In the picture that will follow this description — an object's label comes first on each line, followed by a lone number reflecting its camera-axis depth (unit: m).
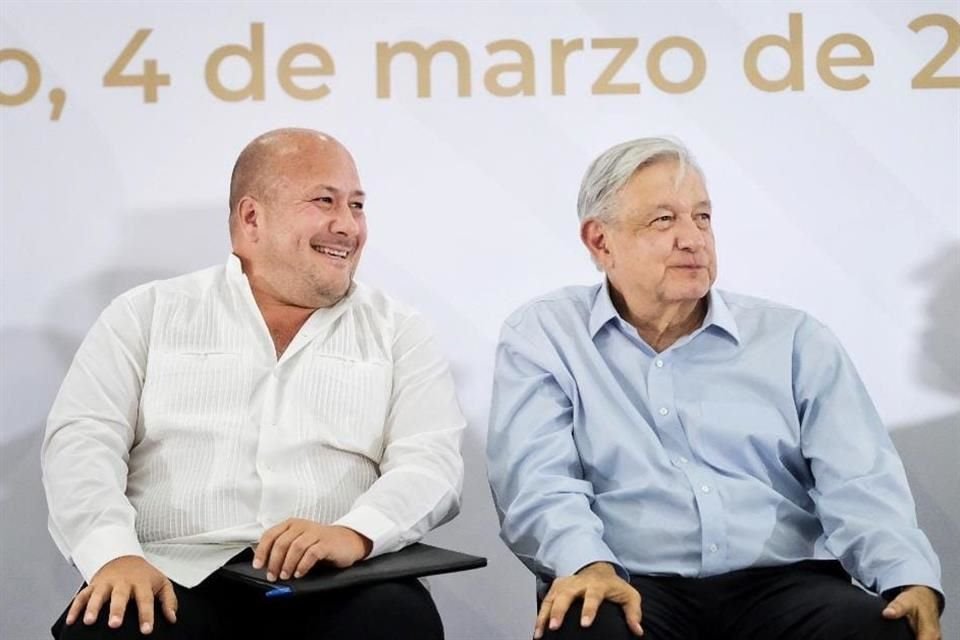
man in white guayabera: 4.76
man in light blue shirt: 4.90
